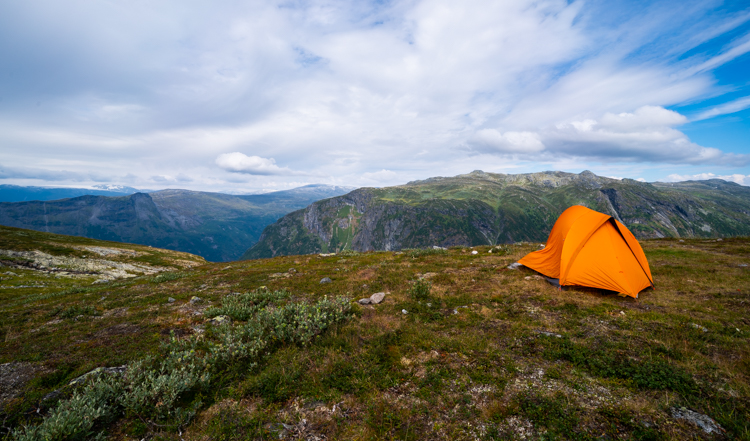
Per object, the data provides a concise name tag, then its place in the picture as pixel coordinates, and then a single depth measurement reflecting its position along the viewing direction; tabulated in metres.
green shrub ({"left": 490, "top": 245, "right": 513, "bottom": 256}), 24.43
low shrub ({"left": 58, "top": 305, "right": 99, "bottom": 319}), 13.03
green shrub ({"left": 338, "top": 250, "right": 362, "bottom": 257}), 31.91
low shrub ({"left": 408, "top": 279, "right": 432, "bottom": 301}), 13.53
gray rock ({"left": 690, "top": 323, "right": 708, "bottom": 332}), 9.03
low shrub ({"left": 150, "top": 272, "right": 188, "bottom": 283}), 22.01
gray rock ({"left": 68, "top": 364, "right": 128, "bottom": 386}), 7.13
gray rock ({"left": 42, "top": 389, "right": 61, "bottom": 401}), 6.56
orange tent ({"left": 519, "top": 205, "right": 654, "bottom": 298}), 13.27
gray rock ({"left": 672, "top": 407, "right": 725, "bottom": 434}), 5.29
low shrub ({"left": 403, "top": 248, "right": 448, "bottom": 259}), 25.67
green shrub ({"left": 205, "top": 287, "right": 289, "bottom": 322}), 12.06
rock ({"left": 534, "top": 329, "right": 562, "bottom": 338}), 9.20
